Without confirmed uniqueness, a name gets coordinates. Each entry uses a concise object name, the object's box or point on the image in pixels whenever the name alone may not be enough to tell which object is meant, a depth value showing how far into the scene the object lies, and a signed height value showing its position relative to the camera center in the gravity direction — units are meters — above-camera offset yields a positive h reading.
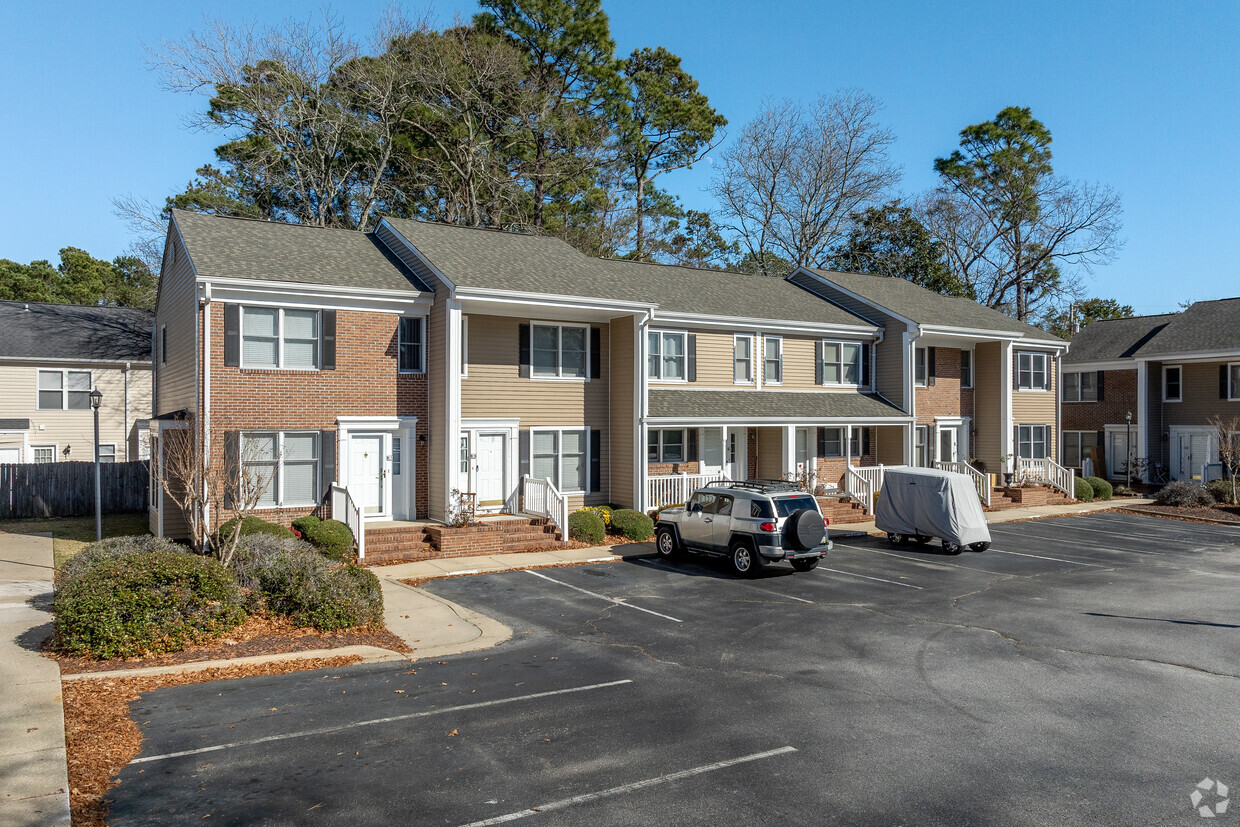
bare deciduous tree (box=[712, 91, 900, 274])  47.62 +13.40
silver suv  17.09 -2.24
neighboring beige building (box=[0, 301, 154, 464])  32.06 +1.55
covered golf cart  20.92 -2.25
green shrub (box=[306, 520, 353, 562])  18.02 -2.57
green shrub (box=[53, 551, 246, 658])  11.05 -2.55
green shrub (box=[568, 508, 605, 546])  21.67 -2.80
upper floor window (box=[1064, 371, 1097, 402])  40.62 +1.61
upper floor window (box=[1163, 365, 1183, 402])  37.50 +1.59
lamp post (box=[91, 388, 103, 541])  17.76 -0.75
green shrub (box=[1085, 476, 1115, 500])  33.03 -2.77
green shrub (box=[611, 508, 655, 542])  22.22 -2.80
